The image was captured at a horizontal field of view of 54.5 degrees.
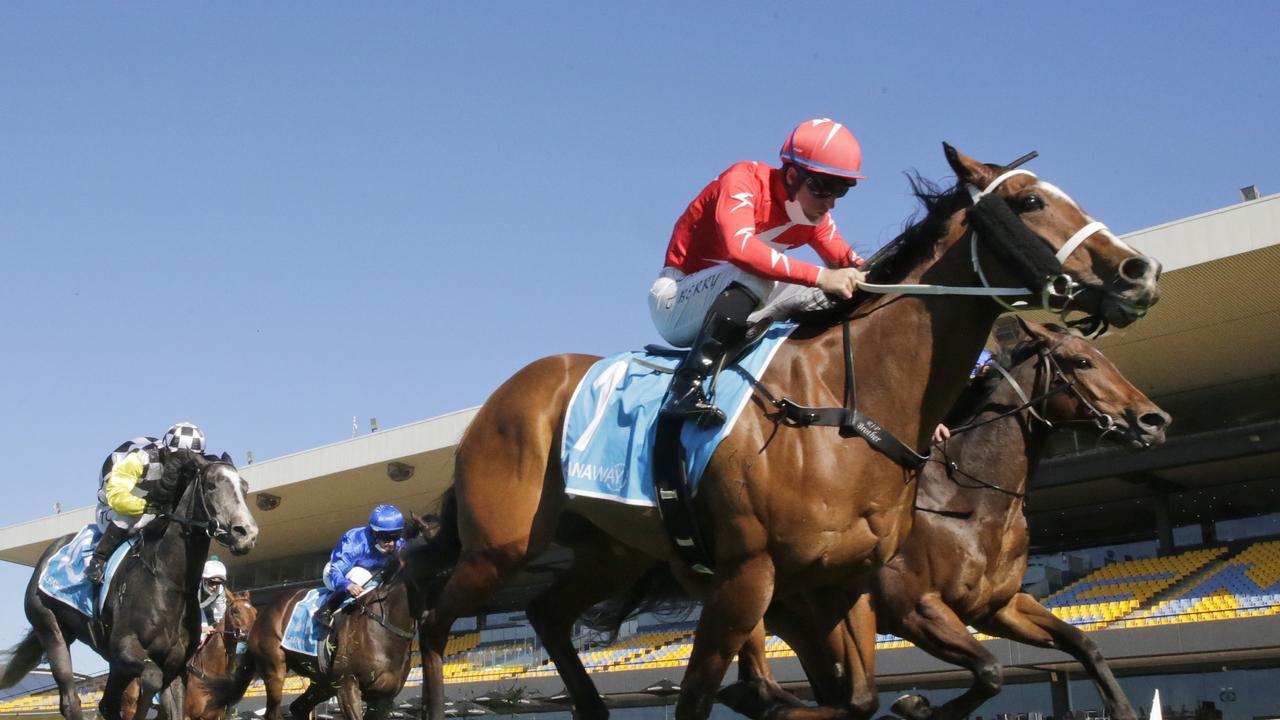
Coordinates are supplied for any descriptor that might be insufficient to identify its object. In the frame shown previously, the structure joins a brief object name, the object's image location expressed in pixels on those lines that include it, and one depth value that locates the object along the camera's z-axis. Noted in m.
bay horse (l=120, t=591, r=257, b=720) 15.65
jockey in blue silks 11.97
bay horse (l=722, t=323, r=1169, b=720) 6.80
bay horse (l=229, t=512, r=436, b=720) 11.13
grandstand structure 16.14
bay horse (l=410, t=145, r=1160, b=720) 4.50
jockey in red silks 4.86
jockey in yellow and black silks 8.49
